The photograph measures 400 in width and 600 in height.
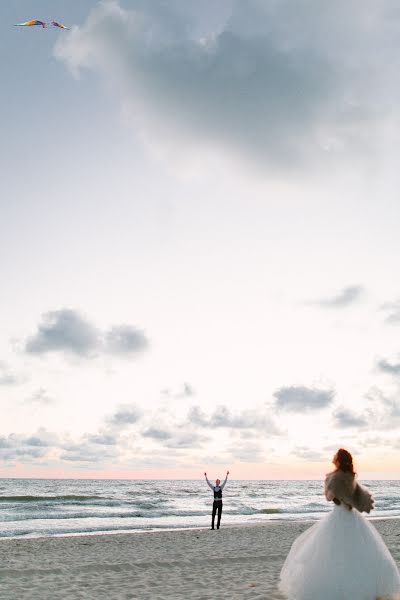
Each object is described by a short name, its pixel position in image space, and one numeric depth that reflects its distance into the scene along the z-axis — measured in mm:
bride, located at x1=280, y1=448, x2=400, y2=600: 6535
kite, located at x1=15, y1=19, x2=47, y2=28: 15585
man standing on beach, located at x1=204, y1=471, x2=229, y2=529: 20812
